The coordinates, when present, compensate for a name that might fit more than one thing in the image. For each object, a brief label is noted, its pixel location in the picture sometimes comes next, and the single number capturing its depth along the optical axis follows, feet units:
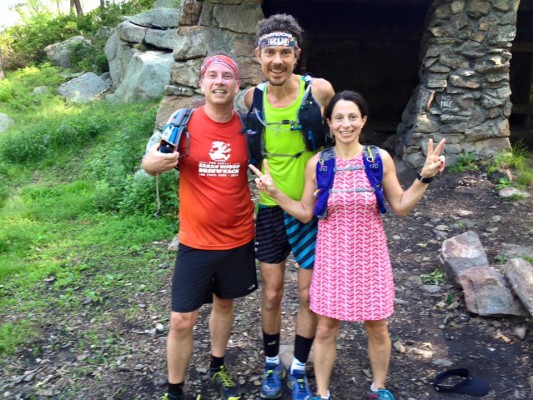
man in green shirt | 8.39
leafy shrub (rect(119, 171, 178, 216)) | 17.79
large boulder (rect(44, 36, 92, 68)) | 46.14
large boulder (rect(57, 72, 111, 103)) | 38.09
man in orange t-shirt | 8.30
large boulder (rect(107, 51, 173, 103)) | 33.17
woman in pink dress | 8.01
